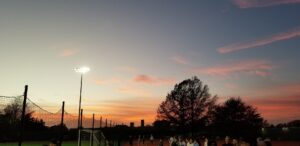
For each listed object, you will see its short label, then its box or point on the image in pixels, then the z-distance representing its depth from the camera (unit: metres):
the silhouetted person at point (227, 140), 9.79
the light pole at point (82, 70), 19.66
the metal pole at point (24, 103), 10.36
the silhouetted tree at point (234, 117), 58.17
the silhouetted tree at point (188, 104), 53.99
